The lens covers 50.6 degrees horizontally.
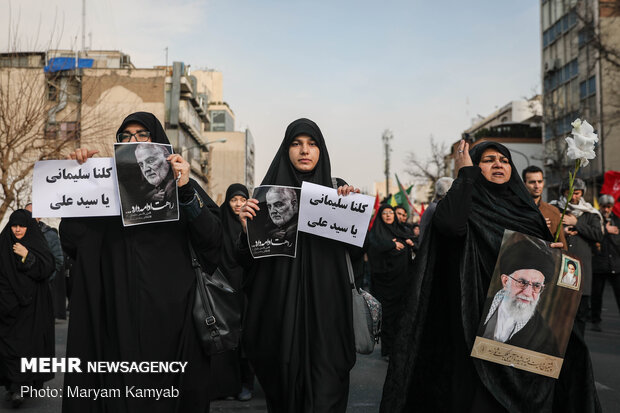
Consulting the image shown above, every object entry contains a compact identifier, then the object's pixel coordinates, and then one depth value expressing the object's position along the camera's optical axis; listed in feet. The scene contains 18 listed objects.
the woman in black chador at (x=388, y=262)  28.86
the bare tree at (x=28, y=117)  48.03
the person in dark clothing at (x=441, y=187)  22.53
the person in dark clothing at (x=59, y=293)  40.47
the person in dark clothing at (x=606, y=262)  32.24
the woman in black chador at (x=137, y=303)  10.66
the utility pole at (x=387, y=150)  145.34
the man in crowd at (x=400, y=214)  32.17
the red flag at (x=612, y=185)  36.01
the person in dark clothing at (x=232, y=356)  19.79
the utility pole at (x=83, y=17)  80.18
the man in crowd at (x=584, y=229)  25.98
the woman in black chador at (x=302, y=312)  12.02
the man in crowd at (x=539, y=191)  18.90
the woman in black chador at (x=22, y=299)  20.18
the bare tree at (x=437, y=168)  173.81
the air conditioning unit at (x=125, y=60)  161.01
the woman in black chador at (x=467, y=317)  11.67
